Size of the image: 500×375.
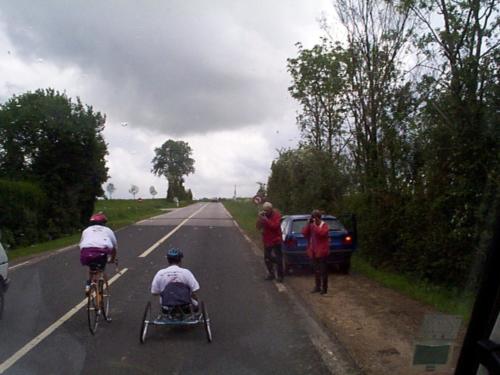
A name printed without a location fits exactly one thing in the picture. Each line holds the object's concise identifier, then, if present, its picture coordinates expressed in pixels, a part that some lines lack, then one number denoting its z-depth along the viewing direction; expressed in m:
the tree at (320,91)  20.42
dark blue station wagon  13.89
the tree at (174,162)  120.75
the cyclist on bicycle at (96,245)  8.64
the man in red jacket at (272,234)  12.92
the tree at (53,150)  30.94
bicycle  8.15
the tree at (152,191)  74.00
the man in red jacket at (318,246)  11.12
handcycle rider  7.68
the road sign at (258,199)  32.06
